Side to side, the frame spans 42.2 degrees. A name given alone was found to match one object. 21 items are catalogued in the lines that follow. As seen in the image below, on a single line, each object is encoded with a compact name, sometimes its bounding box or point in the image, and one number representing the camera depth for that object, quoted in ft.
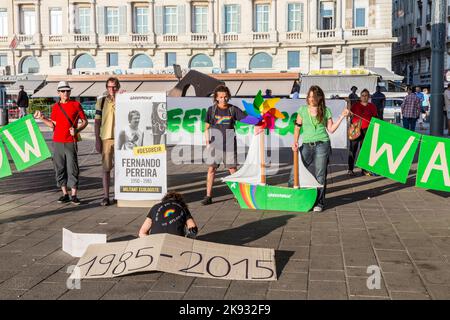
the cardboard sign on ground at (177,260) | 16.12
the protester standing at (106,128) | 27.25
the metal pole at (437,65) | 46.93
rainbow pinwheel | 26.48
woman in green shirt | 25.84
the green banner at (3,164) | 25.29
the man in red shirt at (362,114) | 36.70
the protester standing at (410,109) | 57.00
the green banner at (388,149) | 25.09
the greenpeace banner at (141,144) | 26.81
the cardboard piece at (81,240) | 18.42
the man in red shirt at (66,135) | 27.09
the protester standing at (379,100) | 56.29
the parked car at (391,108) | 101.96
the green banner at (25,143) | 25.91
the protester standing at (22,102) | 92.73
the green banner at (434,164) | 24.23
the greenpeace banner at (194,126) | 39.55
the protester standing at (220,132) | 27.43
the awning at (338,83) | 110.73
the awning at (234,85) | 119.55
